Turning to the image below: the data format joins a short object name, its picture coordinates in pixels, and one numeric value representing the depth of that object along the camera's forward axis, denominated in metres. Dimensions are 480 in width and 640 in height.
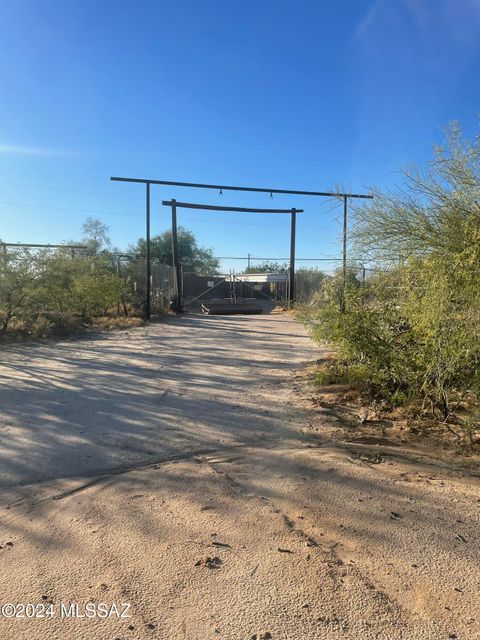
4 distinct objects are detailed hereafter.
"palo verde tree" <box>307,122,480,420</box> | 4.07
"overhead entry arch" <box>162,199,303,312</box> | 21.25
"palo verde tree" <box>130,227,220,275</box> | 43.25
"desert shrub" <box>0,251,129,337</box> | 11.69
